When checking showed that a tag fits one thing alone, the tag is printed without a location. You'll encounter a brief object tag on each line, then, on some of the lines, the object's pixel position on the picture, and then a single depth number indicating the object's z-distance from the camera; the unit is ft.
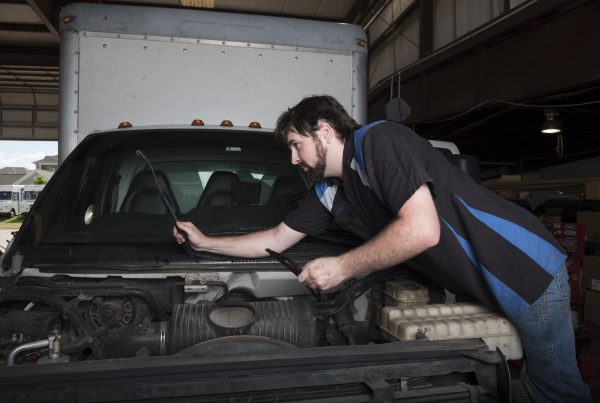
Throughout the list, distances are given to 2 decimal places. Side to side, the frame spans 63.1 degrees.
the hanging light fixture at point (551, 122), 20.61
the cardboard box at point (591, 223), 17.12
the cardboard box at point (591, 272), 15.99
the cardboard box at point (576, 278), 16.60
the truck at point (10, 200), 84.39
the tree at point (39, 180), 112.78
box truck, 4.64
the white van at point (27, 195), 85.71
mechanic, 5.52
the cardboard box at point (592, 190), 17.42
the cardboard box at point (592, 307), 15.70
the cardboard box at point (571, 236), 16.78
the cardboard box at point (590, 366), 13.00
